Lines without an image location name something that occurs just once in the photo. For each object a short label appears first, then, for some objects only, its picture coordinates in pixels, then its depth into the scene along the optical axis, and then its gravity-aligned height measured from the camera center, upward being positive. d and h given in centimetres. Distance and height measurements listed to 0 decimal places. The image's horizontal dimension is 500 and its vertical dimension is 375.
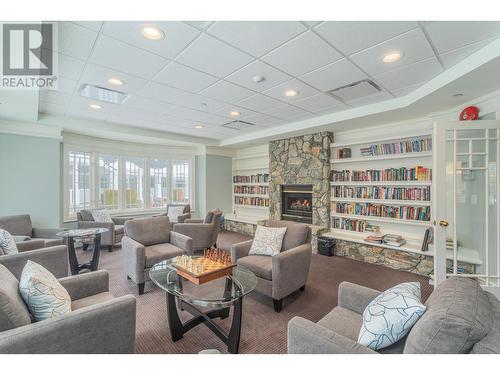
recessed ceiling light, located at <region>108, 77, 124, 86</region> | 266 +125
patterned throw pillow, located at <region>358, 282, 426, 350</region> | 116 -68
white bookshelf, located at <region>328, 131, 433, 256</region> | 366 +7
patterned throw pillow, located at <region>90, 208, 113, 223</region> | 476 -57
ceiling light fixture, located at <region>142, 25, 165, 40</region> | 178 +123
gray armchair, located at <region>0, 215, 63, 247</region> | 334 -68
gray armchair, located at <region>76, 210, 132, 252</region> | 443 -73
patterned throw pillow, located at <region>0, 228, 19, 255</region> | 238 -59
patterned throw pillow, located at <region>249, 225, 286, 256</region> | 295 -69
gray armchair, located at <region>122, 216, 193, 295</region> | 281 -81
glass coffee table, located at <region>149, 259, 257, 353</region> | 179 -96
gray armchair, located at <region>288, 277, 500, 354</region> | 92 -60
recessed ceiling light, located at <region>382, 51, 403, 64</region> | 215 +125
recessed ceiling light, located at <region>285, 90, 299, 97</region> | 302 +126
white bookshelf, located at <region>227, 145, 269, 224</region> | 627 +43
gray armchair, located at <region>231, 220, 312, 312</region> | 243 -87
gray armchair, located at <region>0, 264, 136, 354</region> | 112 -74
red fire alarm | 290 +94
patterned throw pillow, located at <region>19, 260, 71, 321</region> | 138 -66
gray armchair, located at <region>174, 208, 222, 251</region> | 441 -81
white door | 264 -9
